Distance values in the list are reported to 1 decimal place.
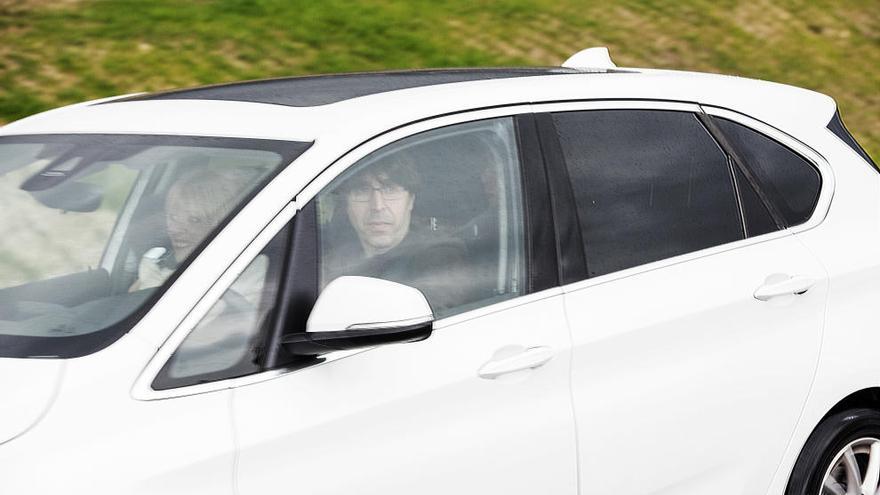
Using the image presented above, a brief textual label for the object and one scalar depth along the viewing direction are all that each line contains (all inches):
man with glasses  249.8
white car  219.1
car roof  256.4
